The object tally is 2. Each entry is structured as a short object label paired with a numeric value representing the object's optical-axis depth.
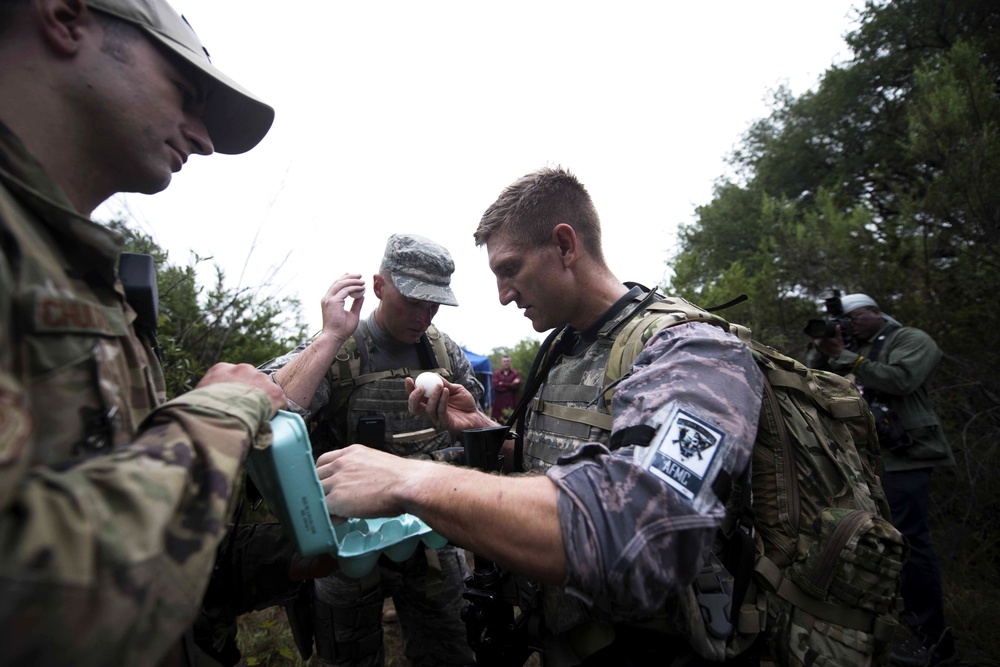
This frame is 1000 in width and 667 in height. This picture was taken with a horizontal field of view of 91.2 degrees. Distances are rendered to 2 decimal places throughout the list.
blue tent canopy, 9.27
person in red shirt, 10.62
